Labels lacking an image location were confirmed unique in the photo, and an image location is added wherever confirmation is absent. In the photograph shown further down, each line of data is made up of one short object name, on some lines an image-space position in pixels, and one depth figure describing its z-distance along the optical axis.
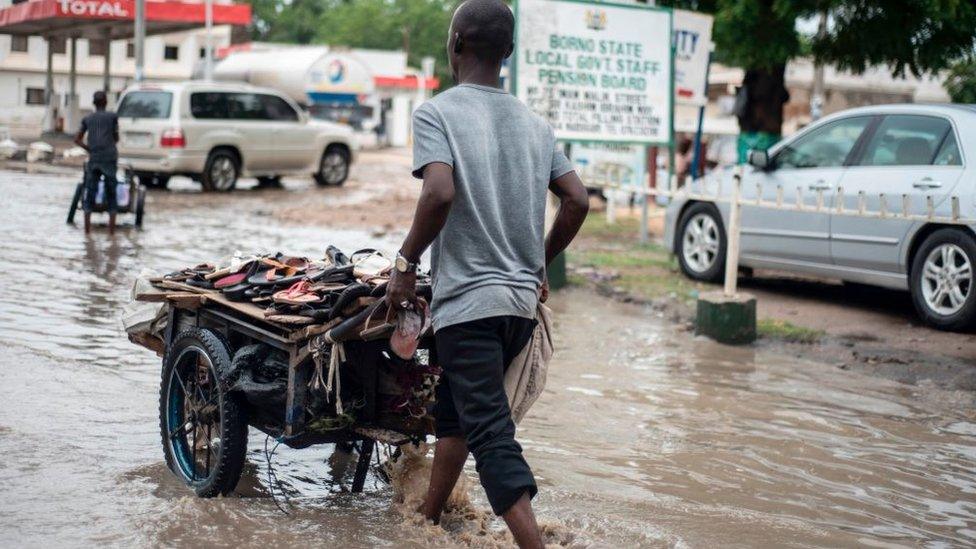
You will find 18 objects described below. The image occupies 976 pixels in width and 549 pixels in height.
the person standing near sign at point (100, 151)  13.67
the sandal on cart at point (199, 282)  4.98
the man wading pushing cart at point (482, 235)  3.77
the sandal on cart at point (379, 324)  3.98
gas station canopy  28.89
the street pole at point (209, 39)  30.72
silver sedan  8.64
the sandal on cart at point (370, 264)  4.58
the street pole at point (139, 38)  26.34
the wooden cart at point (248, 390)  4.36
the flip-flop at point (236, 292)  4.74
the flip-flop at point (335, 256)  5.03
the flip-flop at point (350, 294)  4.17
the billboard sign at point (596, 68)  11.98
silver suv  19.70
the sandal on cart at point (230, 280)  4.88
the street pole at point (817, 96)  23.06
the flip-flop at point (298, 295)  4.37
